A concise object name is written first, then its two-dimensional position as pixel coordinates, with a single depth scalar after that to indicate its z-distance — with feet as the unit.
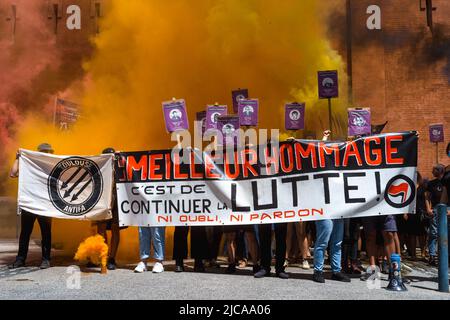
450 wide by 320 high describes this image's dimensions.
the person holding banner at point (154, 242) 19.92
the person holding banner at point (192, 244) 19.81
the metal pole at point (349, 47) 48.06
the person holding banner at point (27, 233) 20.93
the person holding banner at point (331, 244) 17.99
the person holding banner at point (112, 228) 20.67
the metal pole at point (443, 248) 16.22
